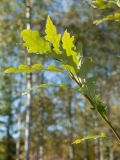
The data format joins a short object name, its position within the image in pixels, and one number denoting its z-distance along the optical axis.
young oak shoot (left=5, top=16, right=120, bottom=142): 0.88
